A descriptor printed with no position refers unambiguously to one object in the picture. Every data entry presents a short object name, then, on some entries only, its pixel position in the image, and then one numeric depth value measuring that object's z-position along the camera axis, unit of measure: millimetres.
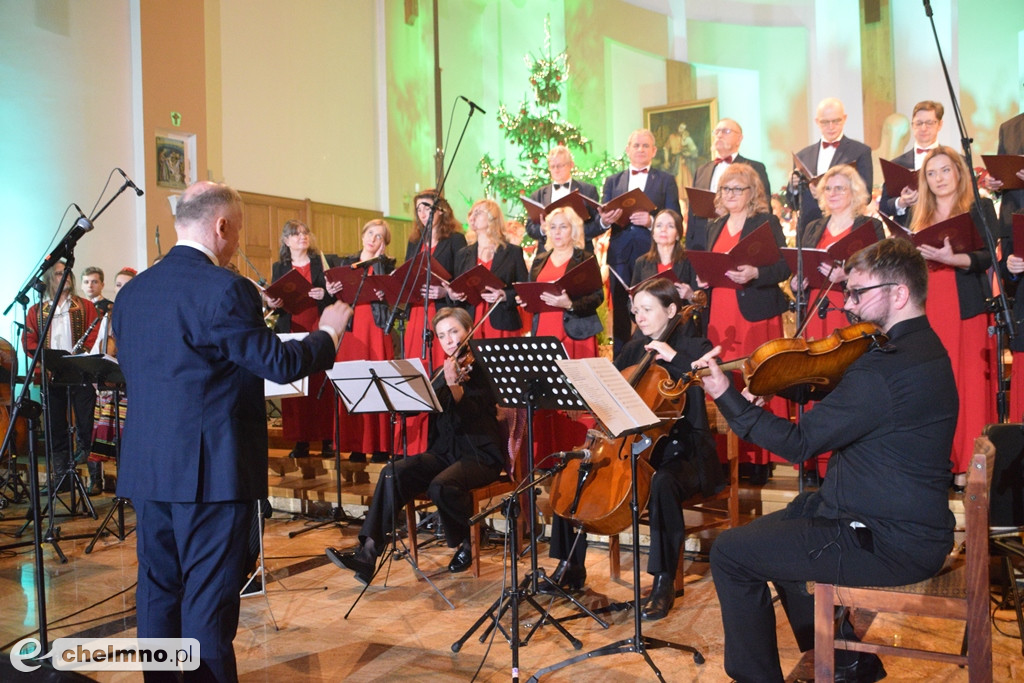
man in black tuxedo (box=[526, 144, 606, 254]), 6785
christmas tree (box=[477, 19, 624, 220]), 11914
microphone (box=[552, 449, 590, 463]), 3080
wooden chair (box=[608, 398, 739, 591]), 4375
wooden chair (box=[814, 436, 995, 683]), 2508
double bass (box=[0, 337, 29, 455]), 6109
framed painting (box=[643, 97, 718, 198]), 12031
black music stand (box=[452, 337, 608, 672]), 3342
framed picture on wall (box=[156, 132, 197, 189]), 10547
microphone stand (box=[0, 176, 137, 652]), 3471
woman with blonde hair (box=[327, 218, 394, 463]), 6344
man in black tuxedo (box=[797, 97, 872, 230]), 5922
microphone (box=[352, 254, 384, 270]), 5895
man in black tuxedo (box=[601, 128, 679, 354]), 6117
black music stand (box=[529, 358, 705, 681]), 3078
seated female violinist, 4574
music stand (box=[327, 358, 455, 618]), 4191
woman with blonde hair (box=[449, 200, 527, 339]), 6020
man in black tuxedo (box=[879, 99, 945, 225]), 5809
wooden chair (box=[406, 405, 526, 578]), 4778
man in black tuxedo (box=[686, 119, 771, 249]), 6484
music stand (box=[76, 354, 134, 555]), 5566
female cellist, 4008
